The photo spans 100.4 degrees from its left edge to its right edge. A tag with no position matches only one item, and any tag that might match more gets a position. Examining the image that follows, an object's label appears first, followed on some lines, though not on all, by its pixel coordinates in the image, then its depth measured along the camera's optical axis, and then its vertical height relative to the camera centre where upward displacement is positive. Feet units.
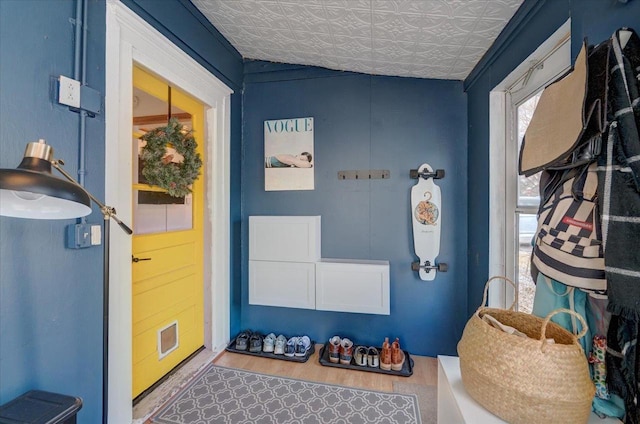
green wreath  5.56 +1.20
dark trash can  2.74 -2.12
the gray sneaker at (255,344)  7.32 -3.61
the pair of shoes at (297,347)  7.13 -3.60
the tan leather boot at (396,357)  6.55 -3.59
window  5.06 +0.44
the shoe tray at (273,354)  6.97 -3.79
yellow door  5.47 -1.00
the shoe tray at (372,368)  6.46 -3.81
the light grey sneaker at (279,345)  7.22 -3.60
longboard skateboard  7.11 -0.15
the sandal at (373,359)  6.66 -3.66
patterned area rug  5.08 -3.89
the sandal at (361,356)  6.72 -3.66
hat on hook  2.60 +1.06
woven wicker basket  2.33 -1.50
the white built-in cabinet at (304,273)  7.02 -1.62
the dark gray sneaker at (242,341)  7.40 -3.56
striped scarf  2.25 +0.04
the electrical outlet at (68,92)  3.68 +1.73
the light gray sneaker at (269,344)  7.32 -3.60
